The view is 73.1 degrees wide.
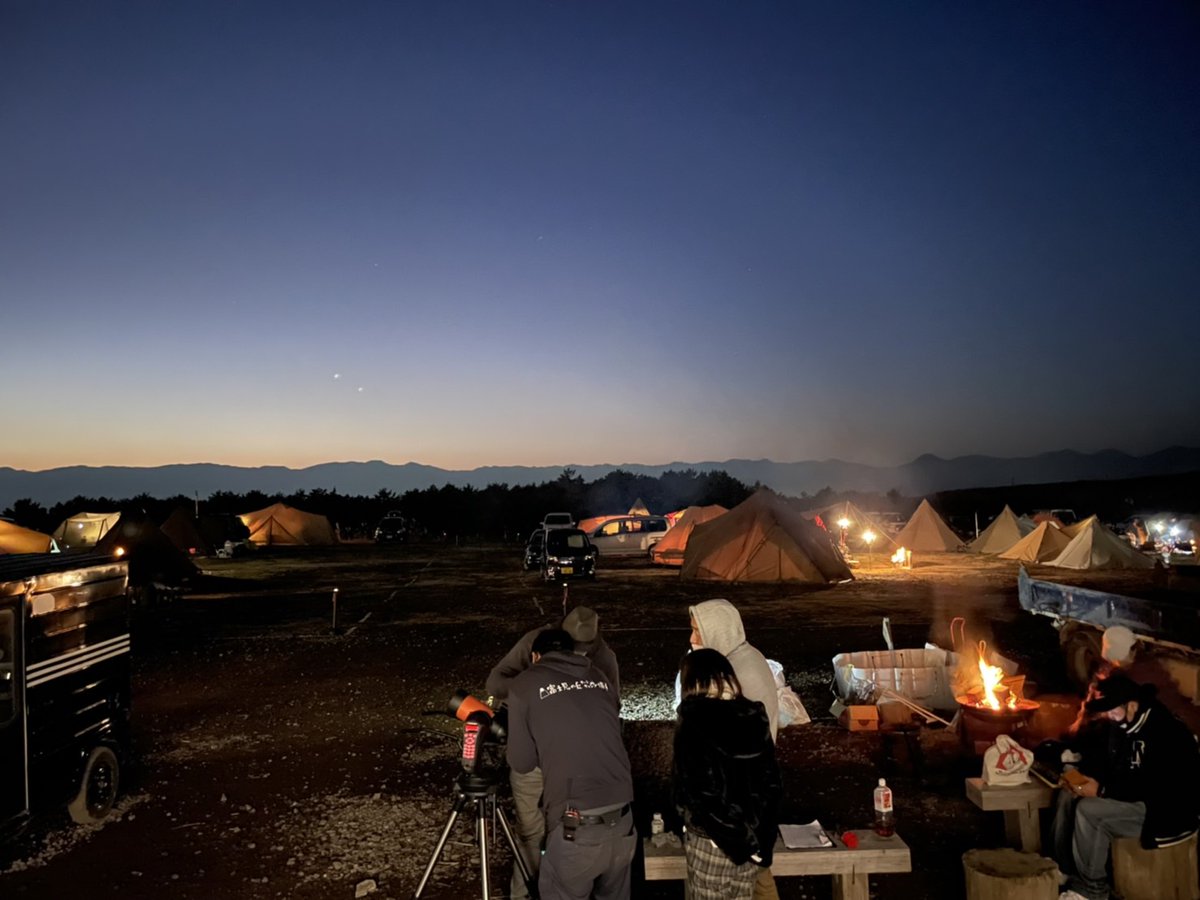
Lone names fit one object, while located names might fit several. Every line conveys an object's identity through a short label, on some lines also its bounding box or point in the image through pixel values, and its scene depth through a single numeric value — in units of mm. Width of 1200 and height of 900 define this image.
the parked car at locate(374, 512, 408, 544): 47344
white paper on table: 4457
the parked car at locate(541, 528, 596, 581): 23391
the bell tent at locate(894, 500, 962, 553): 35062
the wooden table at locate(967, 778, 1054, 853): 5293
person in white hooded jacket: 5035
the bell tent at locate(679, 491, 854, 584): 23141
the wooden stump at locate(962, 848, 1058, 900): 4320
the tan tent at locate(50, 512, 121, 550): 26644
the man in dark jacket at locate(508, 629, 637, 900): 3748
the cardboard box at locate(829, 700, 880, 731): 8414
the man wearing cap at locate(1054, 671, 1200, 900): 4715
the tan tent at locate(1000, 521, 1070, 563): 28234
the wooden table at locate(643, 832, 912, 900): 4344
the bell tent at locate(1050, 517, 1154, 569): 26078
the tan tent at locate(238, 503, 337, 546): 46719
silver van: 33500
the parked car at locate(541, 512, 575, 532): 39569
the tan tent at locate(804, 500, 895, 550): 35844
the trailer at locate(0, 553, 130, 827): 5676
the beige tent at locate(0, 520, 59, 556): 22953
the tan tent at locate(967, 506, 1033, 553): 32094
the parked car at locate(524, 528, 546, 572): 27777
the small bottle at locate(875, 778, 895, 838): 4613
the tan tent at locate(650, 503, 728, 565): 29000
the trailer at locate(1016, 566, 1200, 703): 7414
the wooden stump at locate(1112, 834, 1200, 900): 4707
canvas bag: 5344
